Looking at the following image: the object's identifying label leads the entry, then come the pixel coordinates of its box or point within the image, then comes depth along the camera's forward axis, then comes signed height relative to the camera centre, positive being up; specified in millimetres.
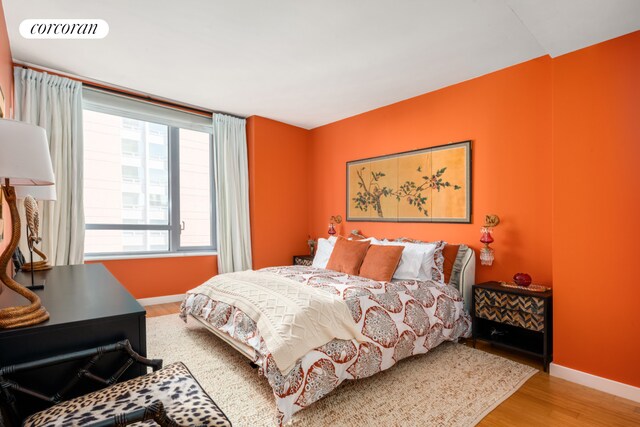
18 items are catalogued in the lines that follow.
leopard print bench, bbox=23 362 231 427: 1115 -689
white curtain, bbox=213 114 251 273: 4641 +234
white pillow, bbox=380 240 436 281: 3141 -528
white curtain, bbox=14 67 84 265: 3316 +707
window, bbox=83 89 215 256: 3971 +435
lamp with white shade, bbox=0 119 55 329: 1118 +150
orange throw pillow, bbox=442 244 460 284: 3264 -497
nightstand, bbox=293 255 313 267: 4625 -716
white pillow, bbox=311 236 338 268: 3868 -507
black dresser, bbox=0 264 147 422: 1144 -448
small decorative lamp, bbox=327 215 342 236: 4809 -173
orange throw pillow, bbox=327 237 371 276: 3332 -480
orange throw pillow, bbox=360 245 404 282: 3049 -505
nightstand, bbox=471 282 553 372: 2545 -902
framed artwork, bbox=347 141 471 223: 3498 +271
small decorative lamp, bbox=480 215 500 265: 3160 -287
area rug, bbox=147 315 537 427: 1934 -1214
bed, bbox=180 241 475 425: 1945 -889
